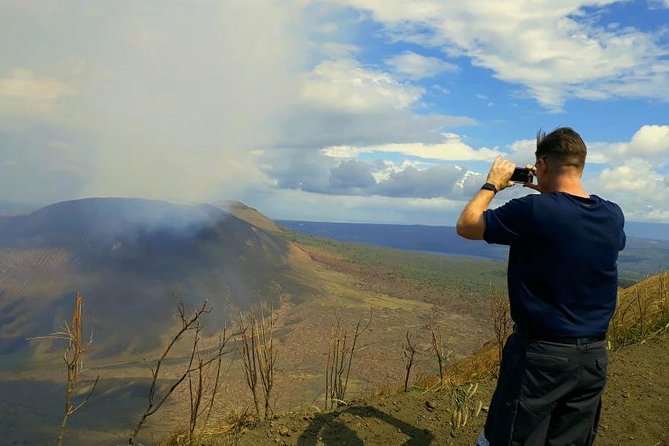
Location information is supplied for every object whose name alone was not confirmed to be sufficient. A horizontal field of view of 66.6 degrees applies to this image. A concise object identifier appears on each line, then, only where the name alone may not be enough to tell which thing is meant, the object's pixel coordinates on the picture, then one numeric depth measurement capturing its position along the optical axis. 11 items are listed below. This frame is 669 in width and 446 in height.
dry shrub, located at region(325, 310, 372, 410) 5.71
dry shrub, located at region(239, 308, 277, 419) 5.02
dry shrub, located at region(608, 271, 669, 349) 6.80
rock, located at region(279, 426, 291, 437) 4.42
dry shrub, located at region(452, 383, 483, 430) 4.56
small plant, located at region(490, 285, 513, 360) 6.22
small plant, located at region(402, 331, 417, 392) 5.69
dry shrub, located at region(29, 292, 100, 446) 3.24
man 2.34
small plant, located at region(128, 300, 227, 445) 3.92
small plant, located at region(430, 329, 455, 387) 5.83
